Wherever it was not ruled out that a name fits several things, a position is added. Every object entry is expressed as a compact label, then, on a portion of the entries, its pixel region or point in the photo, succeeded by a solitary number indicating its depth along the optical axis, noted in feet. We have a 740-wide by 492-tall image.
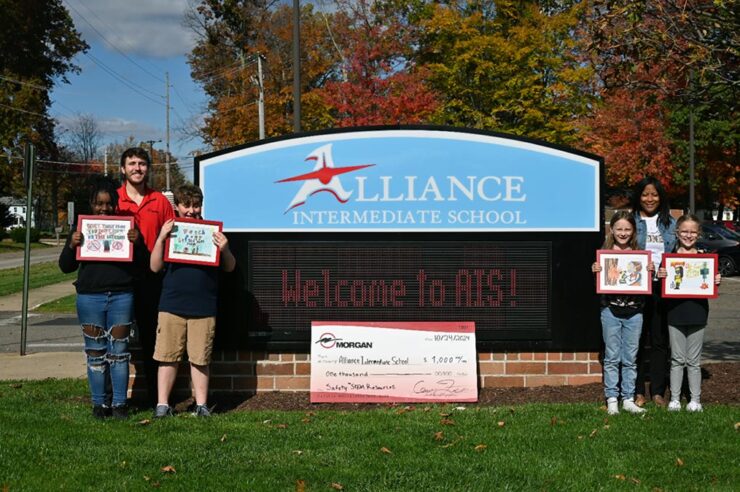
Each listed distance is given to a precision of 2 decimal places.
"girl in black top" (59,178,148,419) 21.53
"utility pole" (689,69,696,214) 96.37
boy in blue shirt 22.27
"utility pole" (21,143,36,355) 35.53
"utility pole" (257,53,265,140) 100.99
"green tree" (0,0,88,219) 158.61
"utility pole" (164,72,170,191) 212.76
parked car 84.64
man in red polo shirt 22.34
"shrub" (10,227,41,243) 189.36
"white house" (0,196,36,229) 286.91
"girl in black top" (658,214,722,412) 22.54
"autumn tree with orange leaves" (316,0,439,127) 88.74
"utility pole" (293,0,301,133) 66.44
